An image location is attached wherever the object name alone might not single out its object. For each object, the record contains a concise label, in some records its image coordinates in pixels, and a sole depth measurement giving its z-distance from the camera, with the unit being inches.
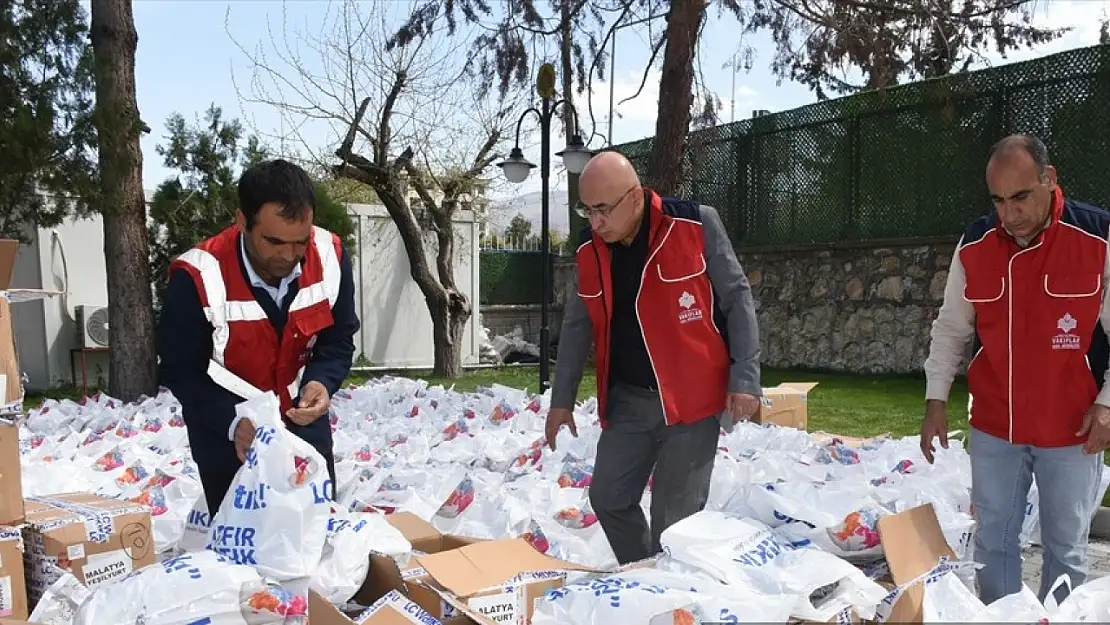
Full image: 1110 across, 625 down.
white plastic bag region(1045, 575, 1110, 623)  68.7
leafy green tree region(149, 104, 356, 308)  404.2
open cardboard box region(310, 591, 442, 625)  77.2
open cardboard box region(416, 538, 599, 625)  82.6
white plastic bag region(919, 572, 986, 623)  69.5
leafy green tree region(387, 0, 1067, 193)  341.1
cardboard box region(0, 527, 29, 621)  102.9
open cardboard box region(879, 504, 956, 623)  82.5
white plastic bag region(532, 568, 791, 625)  68.4
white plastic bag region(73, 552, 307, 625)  78.1
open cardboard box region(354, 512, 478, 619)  87.2
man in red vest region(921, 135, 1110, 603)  93.7
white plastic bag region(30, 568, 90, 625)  97.0
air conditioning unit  437.4
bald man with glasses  106.6
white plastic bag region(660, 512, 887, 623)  74.3
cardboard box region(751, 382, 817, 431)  239.0
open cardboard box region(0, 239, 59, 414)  108.3
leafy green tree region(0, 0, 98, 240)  313.6
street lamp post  371.9
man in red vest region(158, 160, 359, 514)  91.0
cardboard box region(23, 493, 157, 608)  106.7
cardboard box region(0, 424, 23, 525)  107.6
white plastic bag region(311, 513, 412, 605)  94.0
